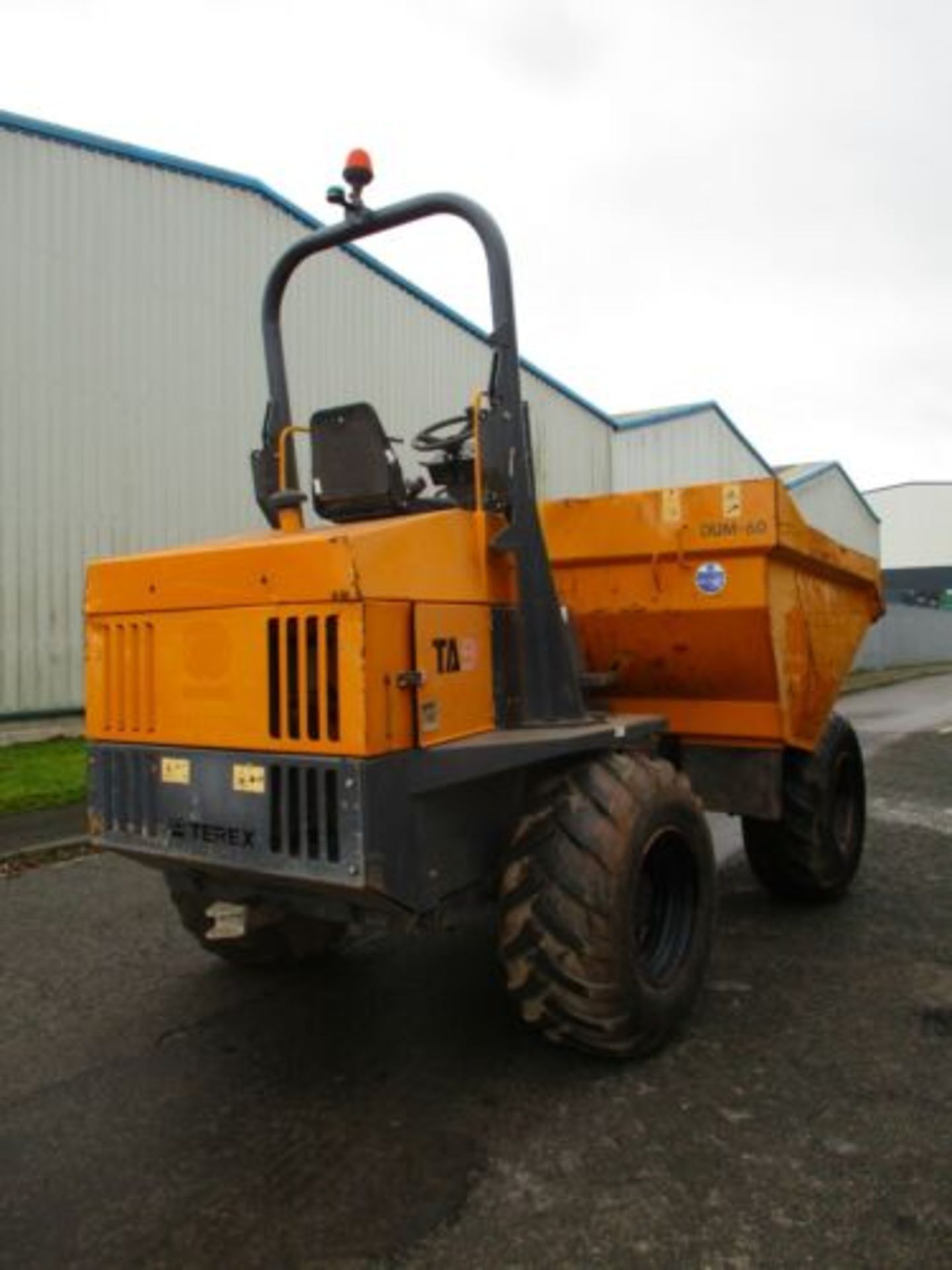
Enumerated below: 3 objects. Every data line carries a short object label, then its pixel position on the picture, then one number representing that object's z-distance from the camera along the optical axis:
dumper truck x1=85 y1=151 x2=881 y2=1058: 3.01
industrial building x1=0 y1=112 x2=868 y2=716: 10.83
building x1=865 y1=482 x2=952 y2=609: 70.81
